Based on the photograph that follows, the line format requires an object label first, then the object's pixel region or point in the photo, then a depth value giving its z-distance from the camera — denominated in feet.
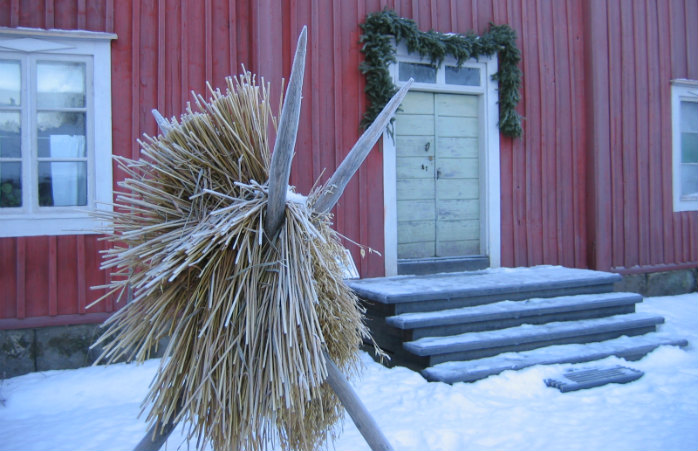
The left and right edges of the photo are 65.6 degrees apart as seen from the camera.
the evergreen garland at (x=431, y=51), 17.60
